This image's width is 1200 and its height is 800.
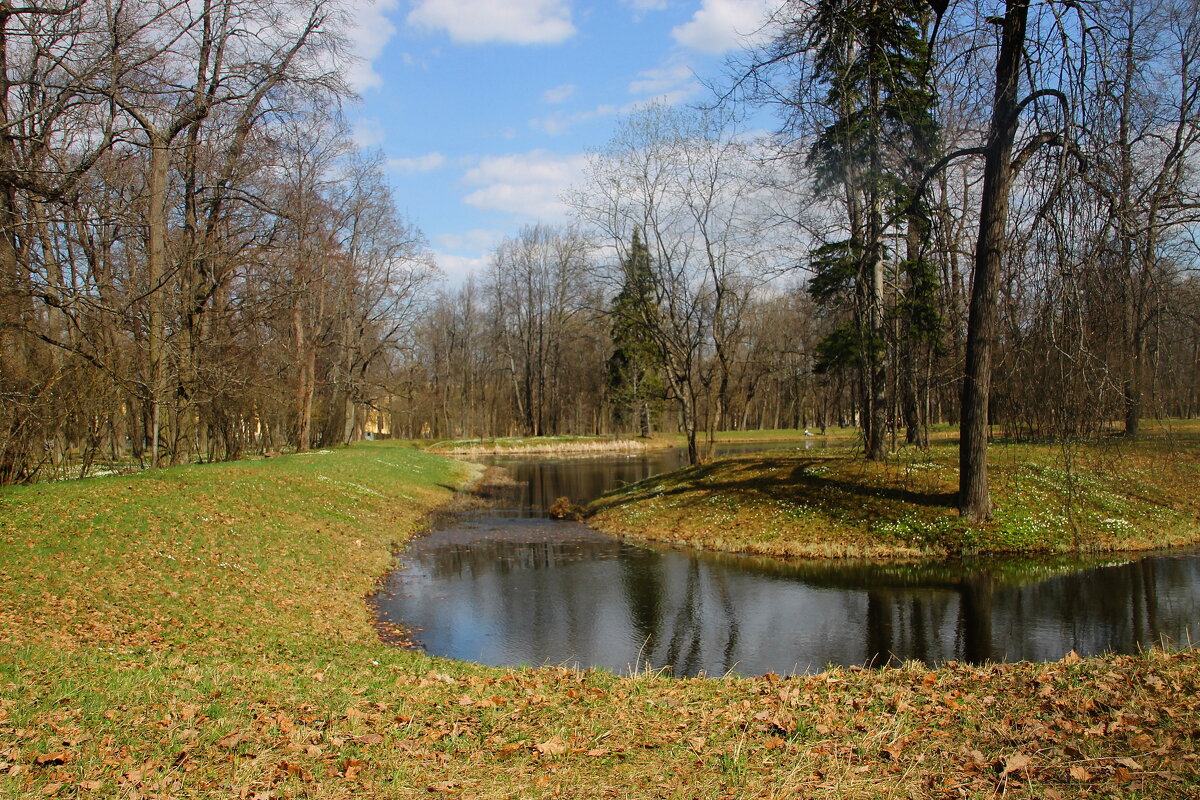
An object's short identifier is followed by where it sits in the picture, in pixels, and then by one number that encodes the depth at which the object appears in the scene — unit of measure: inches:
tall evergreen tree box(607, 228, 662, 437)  2268.3
